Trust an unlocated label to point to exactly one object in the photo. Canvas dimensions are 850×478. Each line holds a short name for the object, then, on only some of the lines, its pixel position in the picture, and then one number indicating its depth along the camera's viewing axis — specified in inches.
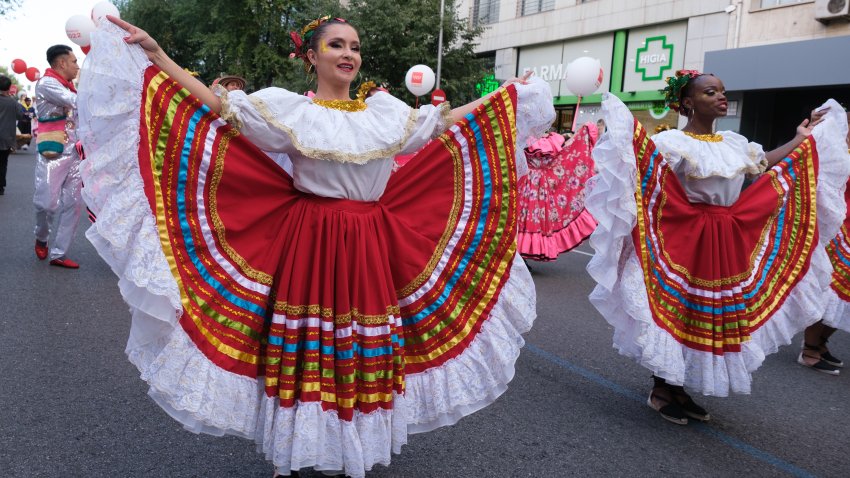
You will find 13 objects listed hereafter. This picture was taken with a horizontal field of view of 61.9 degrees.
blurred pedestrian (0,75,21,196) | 422.6
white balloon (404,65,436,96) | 474.0
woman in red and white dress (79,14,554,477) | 91.7
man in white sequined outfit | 255.6
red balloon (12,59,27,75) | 630.5
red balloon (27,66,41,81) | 645.4
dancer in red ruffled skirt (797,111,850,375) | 181.4
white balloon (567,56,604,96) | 315.7
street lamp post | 763.4
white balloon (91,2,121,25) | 207.2
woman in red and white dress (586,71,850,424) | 136.6
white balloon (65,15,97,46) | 257.1
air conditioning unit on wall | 503.2
